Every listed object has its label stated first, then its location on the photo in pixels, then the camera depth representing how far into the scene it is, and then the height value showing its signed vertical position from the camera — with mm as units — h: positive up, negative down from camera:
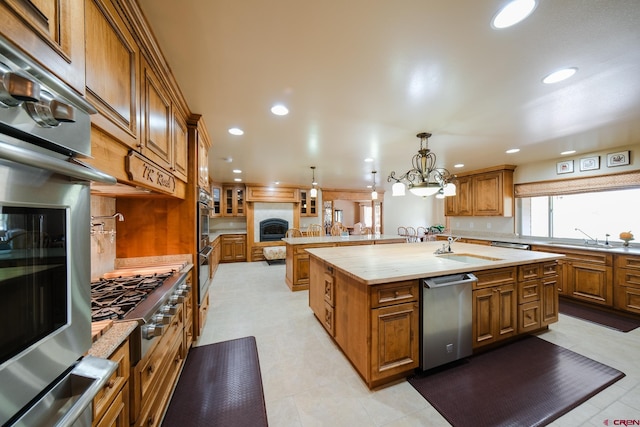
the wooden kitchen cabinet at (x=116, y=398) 852 -744
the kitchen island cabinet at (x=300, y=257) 4223 -807
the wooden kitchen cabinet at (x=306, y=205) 7922 +337
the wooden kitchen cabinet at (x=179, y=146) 1917 +649
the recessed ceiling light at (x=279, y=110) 2152 +1029
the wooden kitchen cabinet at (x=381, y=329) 1794 -953
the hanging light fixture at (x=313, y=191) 4865 +500
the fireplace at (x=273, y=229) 7169 -465
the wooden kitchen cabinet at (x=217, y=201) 6867 +425
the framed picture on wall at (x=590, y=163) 3682 +852
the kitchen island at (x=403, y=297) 1818 -803
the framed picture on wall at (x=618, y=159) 3389 +856
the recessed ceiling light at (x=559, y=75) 1624 +1038
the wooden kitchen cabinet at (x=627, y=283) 3020 -937
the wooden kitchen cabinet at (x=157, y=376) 1150 -986
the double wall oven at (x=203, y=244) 2500 -350
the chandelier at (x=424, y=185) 2732 +384
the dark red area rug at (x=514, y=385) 1589 -1401
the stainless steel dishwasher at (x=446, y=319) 1948 -936
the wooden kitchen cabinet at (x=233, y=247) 6758 -995
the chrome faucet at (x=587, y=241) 3775 -438
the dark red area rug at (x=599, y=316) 2846 -1394
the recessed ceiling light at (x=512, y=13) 1102 +1027
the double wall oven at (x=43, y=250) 466 -91
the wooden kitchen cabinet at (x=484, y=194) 4734 +464
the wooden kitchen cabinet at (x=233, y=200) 7109 +465
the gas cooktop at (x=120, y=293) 1179 -506
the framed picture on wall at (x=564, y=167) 3975 +859
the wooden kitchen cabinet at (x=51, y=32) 533 +496
